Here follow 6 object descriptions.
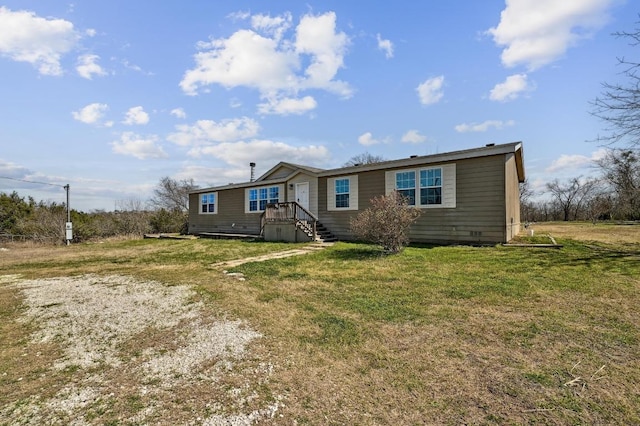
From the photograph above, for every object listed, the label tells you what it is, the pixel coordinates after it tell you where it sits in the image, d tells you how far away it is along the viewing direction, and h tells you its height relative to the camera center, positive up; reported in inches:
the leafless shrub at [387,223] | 334.3 -7.1
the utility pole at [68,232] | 671.1 -28.3
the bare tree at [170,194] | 1321.4 +104.9
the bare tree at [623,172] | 608.7 +100.6
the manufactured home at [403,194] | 389.7 +34.7
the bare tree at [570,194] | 1339.8 +97.2
